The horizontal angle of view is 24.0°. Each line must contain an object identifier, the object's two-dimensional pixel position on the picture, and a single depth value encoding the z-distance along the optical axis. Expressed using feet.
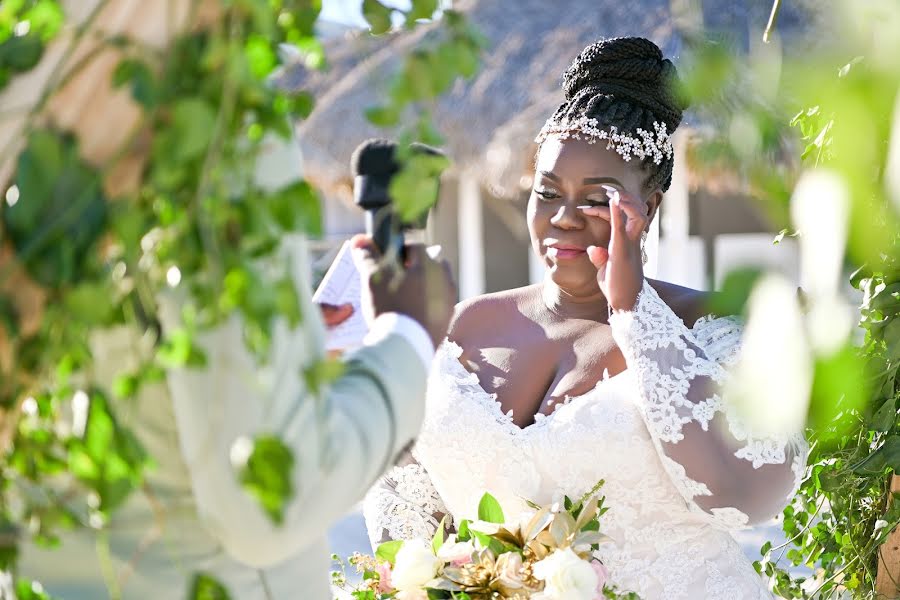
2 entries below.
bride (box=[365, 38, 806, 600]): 6.53
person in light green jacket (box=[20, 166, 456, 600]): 4.70
